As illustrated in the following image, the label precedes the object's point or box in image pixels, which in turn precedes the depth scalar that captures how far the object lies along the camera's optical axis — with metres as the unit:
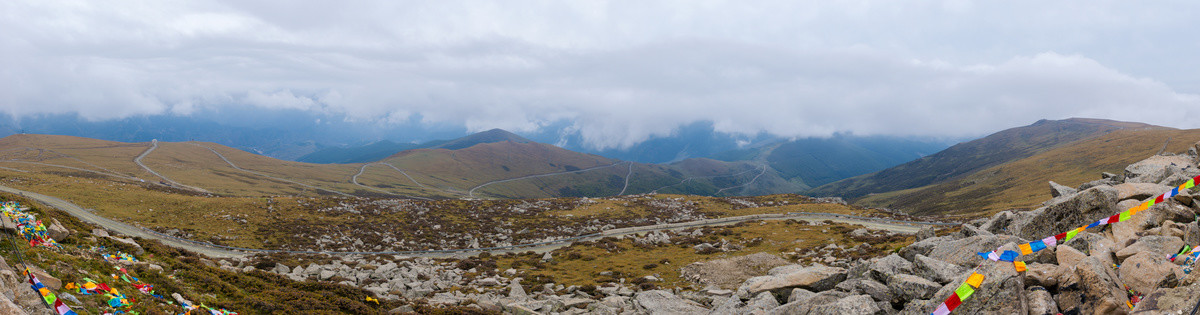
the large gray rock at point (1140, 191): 19.17
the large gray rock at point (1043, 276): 11.93
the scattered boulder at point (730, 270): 33.44
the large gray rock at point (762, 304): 18.09
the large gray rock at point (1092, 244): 14.33
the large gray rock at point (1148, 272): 10.88
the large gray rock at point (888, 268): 16.31
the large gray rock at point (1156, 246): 13.03
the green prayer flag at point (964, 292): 12.00
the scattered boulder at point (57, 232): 17.98
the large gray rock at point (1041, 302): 11.18
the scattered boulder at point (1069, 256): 12.89
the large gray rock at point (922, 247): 20.08
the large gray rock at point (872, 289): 14.69
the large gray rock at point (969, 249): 16.70
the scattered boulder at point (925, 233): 25.73
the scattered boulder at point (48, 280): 12.91
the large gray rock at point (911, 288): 13.85
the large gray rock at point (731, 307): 19.98
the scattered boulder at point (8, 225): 15.24
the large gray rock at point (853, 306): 13.73
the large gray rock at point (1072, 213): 18.12
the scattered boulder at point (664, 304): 24.33
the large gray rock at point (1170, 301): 9.11
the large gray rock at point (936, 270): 14.98
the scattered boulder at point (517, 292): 30.33
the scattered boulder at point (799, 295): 17.53
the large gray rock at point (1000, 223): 22.08
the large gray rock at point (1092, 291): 10.58
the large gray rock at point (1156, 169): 24.09
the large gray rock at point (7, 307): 9.05
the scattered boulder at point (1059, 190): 27.40
